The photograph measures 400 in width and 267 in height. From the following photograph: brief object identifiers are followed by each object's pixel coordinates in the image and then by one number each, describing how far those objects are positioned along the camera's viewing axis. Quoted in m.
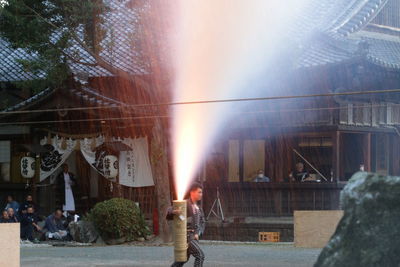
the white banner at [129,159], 26.00
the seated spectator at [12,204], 26.09
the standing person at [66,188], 26.48
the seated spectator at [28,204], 25.32
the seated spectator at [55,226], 24.16
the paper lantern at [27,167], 27.00
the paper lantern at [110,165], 25.95
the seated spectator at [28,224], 24.75
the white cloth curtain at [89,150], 26.20
